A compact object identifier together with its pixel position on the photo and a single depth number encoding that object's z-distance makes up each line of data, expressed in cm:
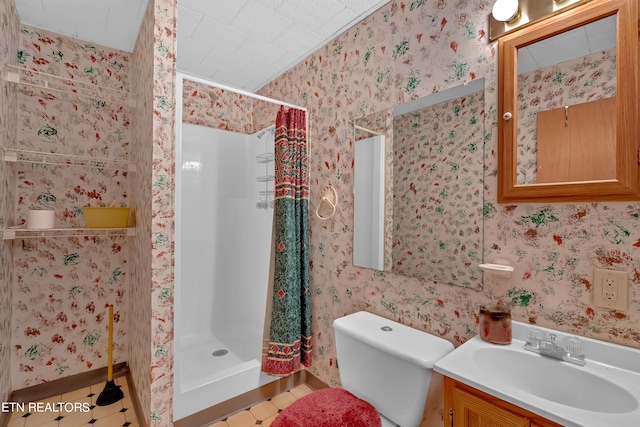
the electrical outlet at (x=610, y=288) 92
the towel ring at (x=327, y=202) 192
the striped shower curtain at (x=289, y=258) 193
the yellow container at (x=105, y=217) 189
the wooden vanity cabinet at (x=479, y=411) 78
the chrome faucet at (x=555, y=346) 95
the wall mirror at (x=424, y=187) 127
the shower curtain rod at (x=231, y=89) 162
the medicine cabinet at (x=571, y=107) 92
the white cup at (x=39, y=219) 175
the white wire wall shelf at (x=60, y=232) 162
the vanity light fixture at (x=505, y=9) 109
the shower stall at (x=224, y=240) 256
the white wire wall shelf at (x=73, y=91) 195
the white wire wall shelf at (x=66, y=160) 161
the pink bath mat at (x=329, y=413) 116
